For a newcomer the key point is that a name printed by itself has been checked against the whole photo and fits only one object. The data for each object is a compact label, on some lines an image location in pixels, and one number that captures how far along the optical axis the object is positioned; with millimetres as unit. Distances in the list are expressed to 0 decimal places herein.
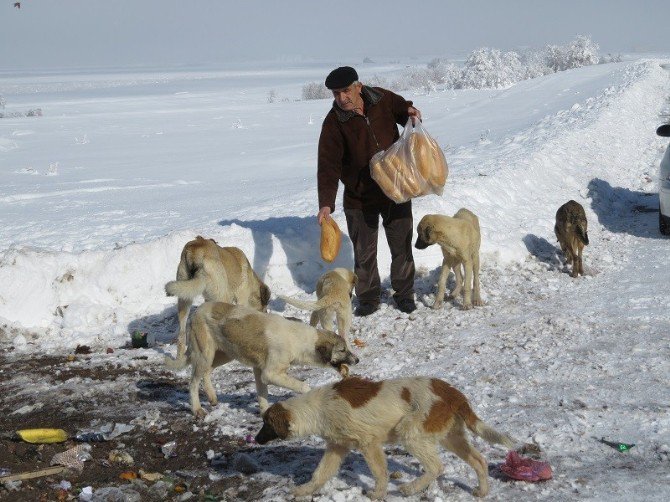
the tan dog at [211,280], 7699
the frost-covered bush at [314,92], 67750
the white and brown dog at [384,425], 4680
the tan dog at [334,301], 7902
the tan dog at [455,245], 9055
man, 8852
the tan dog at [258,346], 6082
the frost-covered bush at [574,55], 92688
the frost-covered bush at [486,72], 80625
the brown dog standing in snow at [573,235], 10148
